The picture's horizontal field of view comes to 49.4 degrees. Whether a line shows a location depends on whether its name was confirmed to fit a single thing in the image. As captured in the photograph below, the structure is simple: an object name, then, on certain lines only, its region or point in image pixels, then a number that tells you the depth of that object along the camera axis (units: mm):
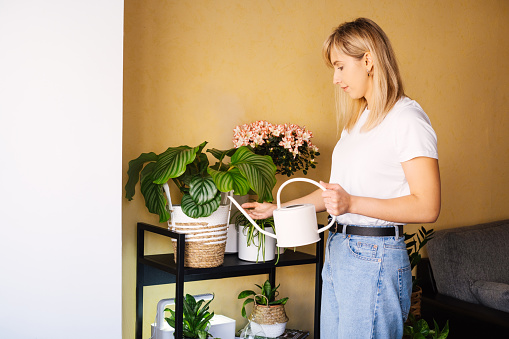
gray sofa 2486
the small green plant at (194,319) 2000
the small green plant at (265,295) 2217
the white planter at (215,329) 2040
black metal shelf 1837
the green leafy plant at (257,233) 2023
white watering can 1518
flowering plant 2150
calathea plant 1806
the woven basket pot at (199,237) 1886
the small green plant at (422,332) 2311
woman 1490
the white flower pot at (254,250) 2037
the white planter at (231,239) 2162
